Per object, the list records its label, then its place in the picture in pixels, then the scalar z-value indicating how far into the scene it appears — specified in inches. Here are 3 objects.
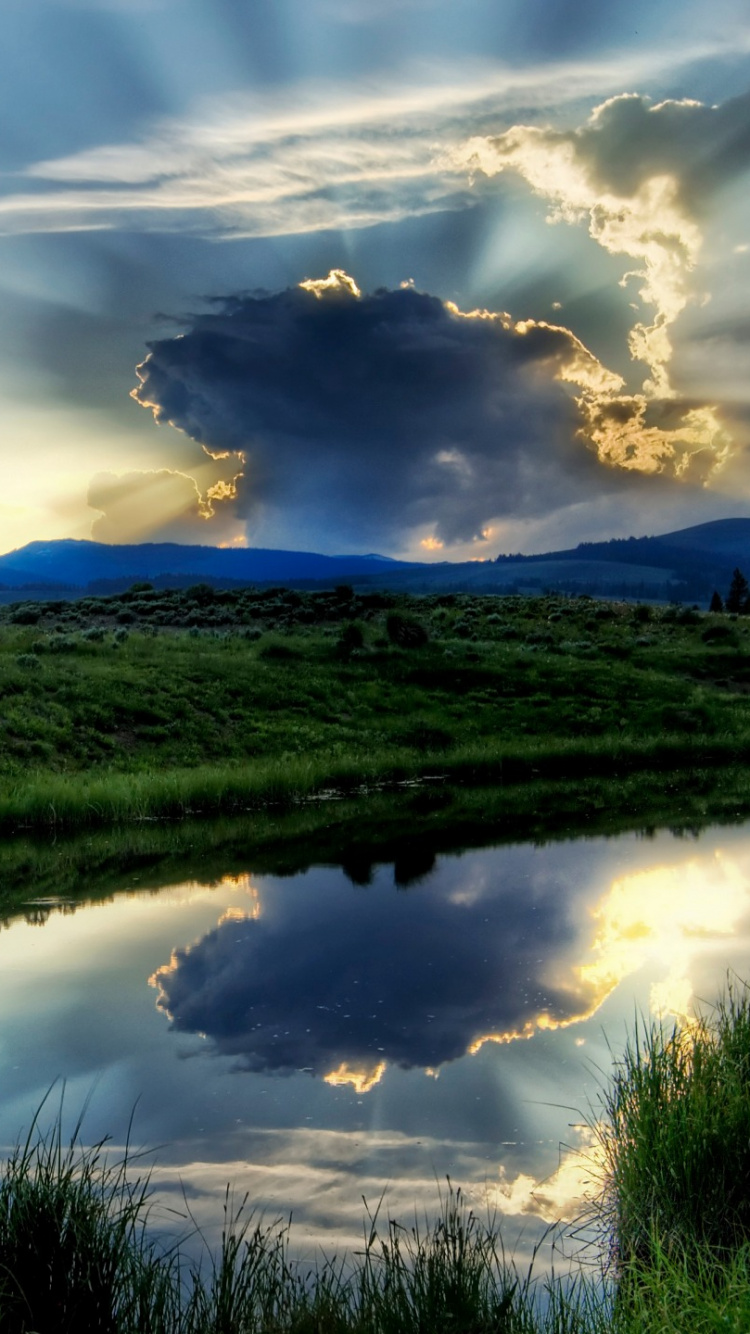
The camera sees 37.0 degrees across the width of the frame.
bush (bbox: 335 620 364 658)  1844.2
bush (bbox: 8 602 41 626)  2733.8
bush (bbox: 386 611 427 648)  1939.0
